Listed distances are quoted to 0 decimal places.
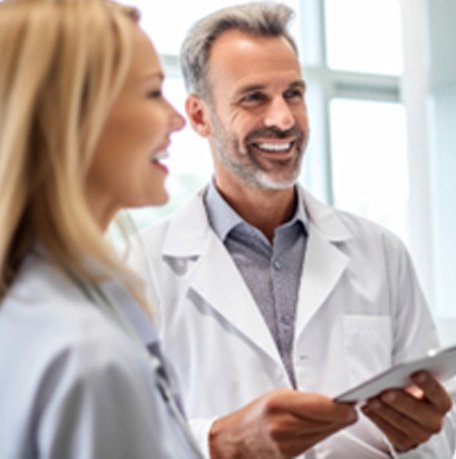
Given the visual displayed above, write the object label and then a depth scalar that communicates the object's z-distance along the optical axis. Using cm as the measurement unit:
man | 135
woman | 79
